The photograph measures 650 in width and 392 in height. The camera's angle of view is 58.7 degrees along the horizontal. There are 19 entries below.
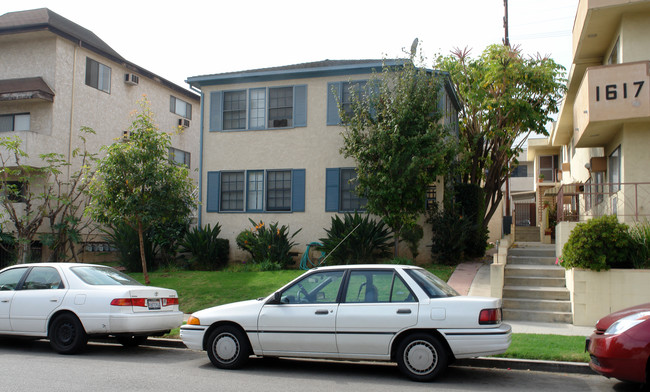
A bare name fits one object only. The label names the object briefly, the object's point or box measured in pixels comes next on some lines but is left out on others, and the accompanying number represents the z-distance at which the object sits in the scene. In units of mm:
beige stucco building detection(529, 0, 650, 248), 13289
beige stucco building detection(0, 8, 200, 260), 22000
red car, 6508
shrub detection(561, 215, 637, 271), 11547
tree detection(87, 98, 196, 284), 15562
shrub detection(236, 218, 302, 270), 17719
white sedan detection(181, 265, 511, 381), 7281
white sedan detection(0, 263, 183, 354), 9219
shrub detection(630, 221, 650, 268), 11539
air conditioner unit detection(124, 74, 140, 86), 25875
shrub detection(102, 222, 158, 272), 18422
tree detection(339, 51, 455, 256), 15680
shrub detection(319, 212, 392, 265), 16625
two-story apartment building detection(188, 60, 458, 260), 18719
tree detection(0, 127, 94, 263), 19781
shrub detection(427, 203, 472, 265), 16500
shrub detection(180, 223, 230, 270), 18391
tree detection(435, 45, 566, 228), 19781
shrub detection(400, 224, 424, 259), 16828
